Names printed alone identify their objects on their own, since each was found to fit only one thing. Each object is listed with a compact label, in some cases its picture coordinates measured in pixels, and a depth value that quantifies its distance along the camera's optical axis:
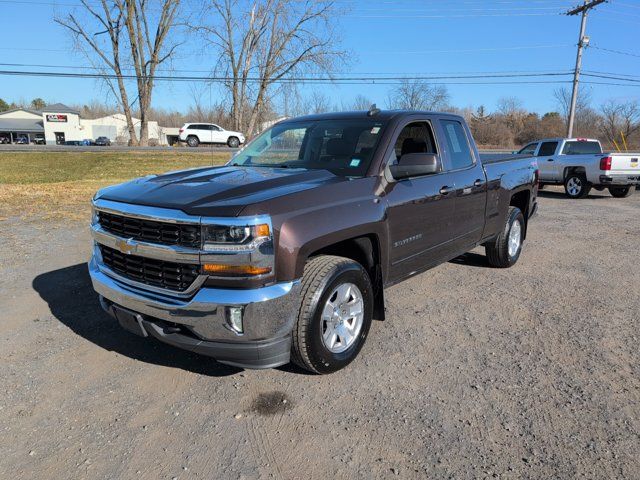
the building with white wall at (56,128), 82.44
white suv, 38.12
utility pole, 29.64
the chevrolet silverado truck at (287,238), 2.87
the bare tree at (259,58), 37.03
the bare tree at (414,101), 40.56
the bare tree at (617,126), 53.75
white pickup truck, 13.78
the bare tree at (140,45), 40.59
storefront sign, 82.12
